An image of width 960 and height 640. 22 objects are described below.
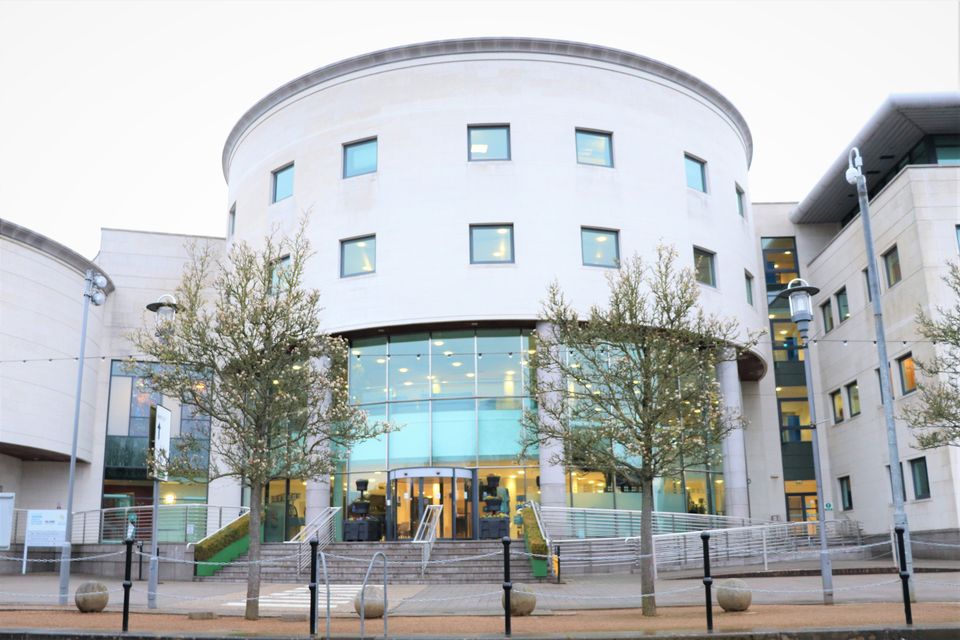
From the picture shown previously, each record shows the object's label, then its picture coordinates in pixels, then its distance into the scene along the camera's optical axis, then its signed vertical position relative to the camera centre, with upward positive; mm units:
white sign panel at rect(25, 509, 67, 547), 30172 +3
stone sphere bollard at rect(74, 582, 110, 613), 15930 -1194
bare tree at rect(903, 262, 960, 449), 19172 +2392
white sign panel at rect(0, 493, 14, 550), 30016 +276
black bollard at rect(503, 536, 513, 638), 11906 -830
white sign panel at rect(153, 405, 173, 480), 18522 +1892
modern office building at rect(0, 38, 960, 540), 30391 +9648
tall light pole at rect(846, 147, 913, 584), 17497 +3410
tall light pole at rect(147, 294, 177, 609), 17594 +3569
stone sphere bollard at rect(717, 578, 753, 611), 14773 -1228
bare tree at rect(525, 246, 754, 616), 16641 +2427
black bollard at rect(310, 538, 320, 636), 12133 -878
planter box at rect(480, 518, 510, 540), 28922 -212
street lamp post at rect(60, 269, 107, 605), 19281 +1669
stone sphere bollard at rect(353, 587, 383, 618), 14828 -1259
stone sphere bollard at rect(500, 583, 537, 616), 14989 -1281
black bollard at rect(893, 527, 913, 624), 12141 -975
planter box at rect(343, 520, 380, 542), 29484 -227
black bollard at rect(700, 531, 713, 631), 12234 -793
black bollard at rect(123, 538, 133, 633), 12969 -902
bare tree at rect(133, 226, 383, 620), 16922 +2703
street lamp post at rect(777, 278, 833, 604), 17812 +3958
